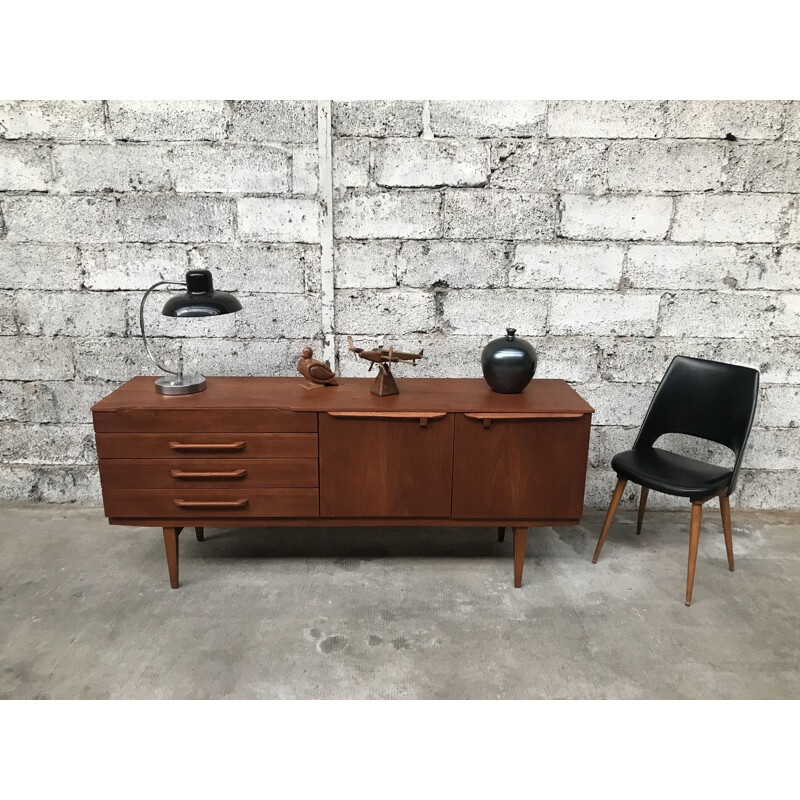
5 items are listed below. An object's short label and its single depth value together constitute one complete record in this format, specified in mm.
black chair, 2596
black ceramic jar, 2652
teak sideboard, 2502
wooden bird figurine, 2750
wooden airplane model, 2650
